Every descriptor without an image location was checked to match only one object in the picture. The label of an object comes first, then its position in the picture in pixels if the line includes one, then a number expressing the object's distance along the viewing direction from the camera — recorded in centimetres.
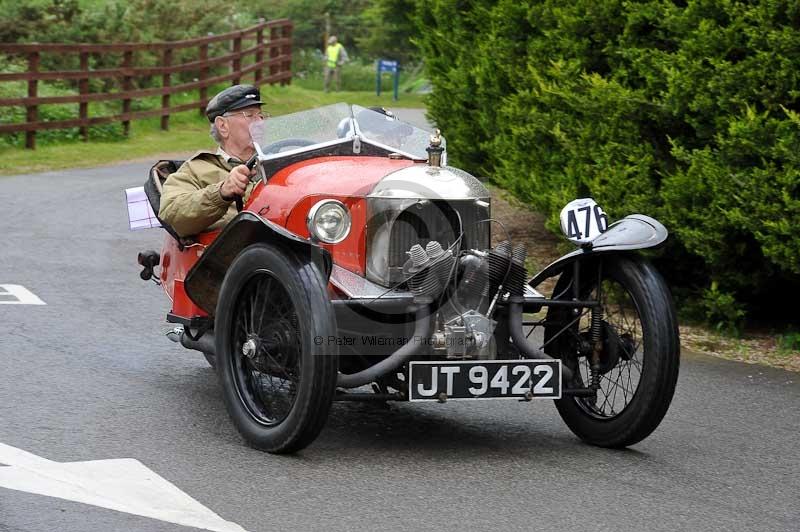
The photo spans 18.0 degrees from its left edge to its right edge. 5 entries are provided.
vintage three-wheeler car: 1120
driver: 1298
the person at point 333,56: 6935
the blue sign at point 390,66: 6691
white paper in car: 1521
